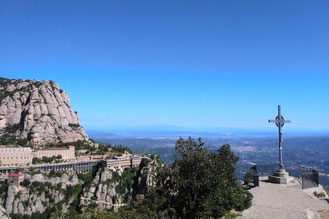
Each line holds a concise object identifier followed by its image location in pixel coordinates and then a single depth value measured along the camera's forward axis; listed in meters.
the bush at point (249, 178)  28.73
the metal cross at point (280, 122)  28.32
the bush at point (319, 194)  23.86
